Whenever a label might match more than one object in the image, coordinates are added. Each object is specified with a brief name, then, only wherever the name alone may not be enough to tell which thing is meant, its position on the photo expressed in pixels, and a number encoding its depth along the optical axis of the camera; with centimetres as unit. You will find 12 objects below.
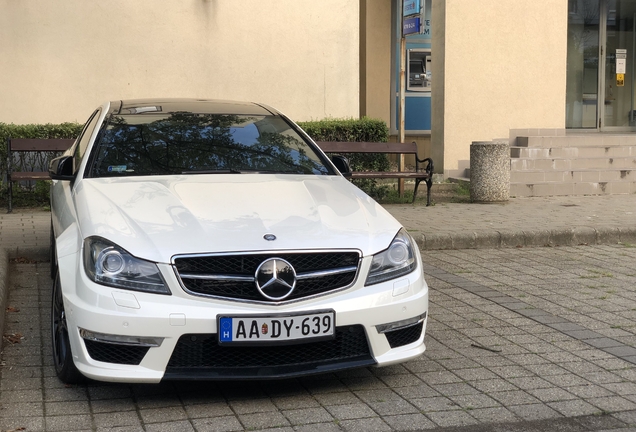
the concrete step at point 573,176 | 1349
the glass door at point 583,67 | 1855
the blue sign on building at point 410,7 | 1194
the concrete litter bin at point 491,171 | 1226
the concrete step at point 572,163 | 1373
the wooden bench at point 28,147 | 1045
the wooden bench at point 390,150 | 1157
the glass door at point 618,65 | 1872
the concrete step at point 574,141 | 1440
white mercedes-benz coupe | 405
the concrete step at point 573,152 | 1398
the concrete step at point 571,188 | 1336
